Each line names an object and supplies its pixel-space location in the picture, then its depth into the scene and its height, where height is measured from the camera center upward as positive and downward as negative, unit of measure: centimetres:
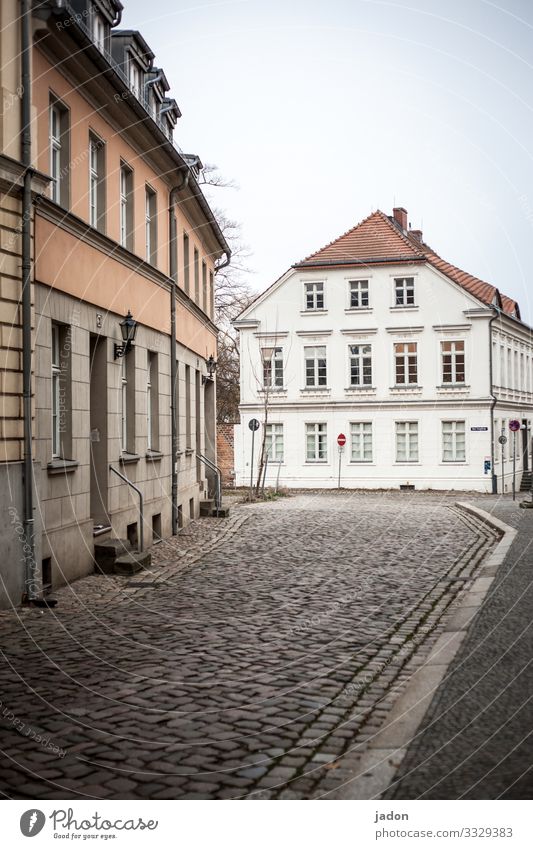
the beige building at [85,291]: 1064 +196
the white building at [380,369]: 4259 +248
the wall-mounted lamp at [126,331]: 1508 +151
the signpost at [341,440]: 4344 -78
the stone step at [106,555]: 1320 -179
